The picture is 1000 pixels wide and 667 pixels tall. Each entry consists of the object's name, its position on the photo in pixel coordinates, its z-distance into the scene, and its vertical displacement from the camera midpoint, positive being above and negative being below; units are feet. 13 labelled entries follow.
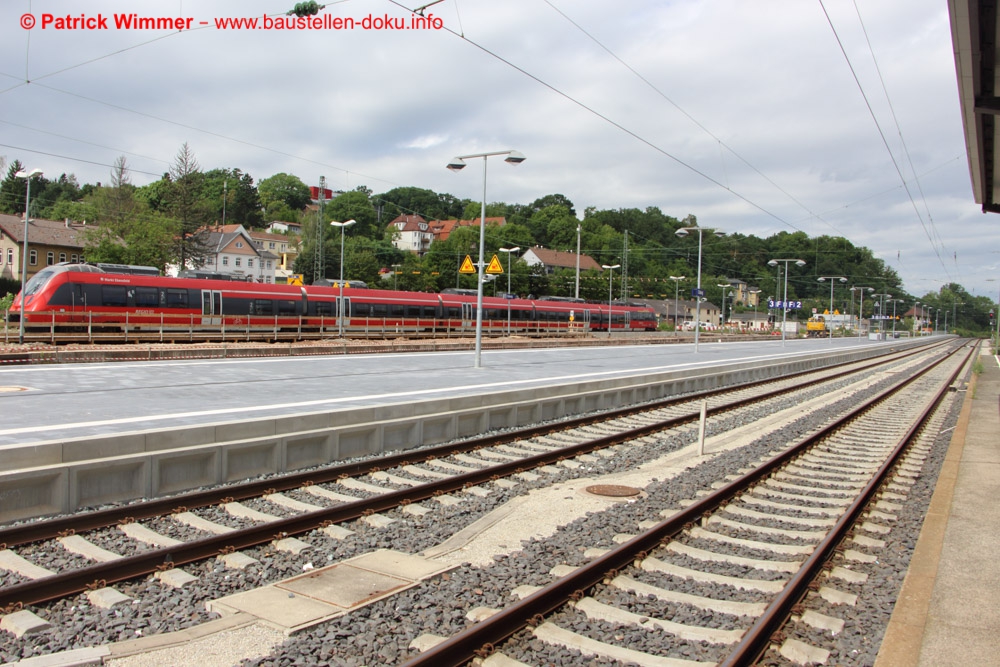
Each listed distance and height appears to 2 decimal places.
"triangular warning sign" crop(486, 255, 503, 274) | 80.38 +4.84
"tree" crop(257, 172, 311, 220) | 552.41 +85.17
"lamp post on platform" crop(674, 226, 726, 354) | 115.77 +13.41
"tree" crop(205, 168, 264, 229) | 496.23 +73.08
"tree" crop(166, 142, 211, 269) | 243.40 +31.19
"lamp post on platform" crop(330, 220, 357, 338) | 123.68 -2.42
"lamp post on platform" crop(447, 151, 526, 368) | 74.79 +3.73
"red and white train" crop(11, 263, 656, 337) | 98.58 -0.65
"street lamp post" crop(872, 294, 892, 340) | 376.11 -1.76
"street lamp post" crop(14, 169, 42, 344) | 88.38 +13.78
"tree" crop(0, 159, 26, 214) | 385.70 +55.00
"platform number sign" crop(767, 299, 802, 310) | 190.26 +3.91
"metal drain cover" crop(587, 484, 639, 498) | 30.11 -7.50
